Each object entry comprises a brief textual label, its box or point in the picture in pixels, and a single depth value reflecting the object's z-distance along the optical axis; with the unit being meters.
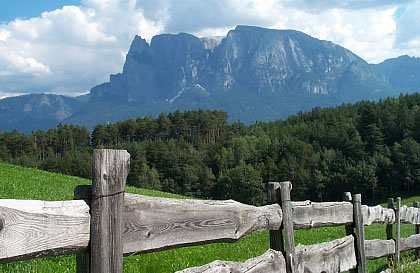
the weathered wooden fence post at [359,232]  7.61
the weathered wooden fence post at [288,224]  5.54
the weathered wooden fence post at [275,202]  5.69
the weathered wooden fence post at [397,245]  10.25
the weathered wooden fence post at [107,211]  3.17
